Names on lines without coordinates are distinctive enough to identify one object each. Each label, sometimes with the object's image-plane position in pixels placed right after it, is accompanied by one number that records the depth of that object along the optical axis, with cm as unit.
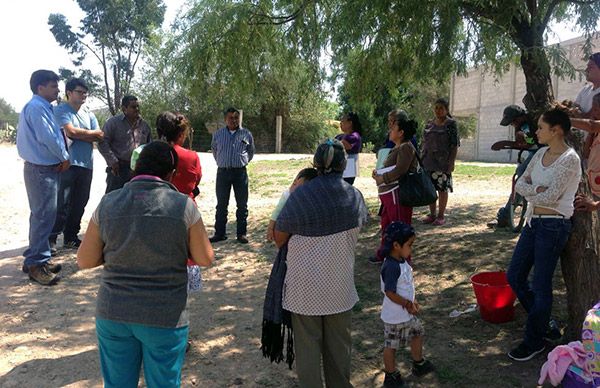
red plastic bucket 411
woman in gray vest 246
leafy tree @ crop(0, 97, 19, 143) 3046
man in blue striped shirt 704
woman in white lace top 334
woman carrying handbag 515
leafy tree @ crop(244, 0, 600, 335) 367
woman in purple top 666
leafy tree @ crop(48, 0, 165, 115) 3500
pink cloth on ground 286
